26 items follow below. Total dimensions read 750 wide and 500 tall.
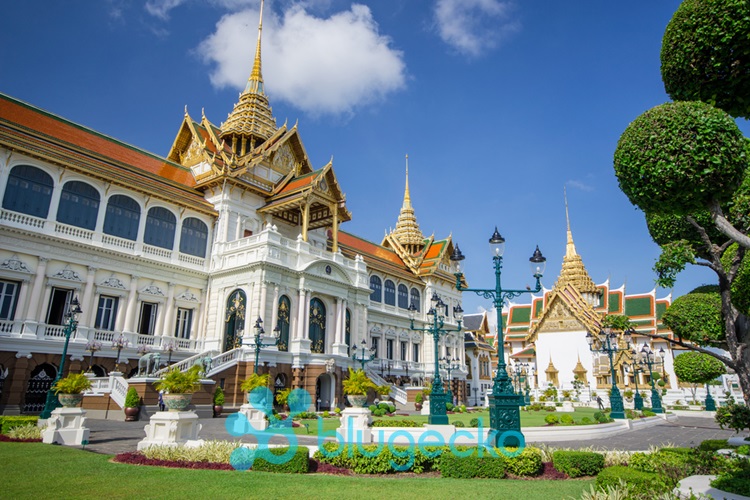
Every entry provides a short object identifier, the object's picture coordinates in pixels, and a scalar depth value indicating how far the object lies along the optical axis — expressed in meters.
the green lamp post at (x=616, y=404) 23.33
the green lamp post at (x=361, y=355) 29.55
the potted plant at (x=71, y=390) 12.89
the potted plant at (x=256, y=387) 18.61
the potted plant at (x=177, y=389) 11.48
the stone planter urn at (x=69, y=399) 12.85
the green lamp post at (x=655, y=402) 32.22
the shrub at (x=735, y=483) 6.31
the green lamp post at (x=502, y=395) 11.16
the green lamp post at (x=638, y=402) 31.05
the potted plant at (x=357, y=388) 15.18
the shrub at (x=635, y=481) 6.58
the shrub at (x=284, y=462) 9.46
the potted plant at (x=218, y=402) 20.86
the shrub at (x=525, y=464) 9.42
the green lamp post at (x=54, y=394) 15.31
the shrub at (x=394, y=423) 15.65
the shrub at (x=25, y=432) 12.52
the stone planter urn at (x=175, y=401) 11.45
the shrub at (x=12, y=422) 12.92
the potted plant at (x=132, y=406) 17.77
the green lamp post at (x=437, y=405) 15.57
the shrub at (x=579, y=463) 9.45
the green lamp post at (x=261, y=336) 19.97
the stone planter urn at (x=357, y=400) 15.15
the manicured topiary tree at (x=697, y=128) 6.63
